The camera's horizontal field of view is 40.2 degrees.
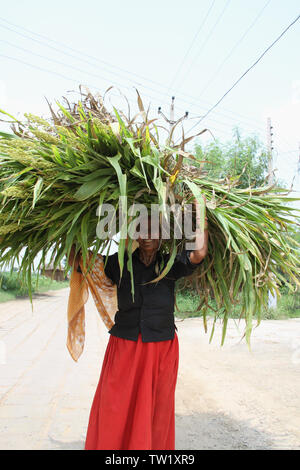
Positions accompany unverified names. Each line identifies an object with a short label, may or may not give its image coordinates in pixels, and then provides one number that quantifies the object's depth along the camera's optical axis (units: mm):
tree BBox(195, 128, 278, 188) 12992
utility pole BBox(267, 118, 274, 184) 13539
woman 2322
